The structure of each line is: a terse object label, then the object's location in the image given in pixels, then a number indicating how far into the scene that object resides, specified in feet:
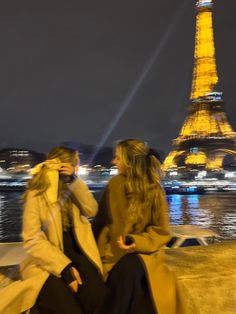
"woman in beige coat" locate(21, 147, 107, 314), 5.37
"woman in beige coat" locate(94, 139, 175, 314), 5.40
